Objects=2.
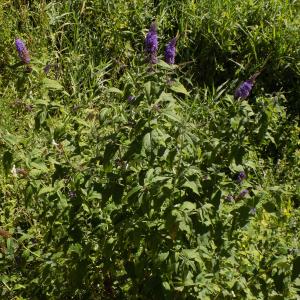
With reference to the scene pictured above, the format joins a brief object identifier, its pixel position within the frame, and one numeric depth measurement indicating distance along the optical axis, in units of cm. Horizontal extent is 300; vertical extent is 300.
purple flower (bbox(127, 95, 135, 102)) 226
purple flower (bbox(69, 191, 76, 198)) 260
